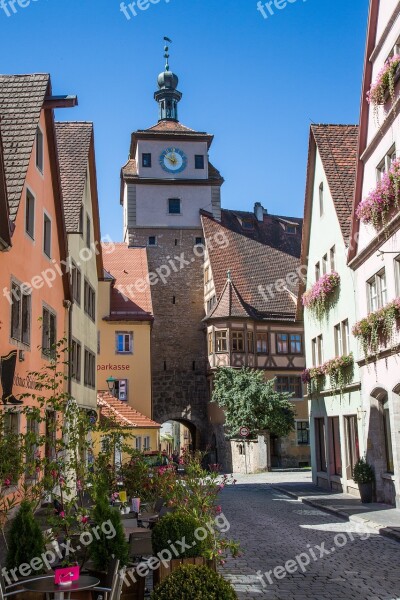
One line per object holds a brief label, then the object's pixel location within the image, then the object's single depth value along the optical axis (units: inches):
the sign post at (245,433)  1401.3
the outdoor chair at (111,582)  230.4
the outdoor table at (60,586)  241.8
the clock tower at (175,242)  1802.4
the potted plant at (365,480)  739.4
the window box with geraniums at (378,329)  647.1
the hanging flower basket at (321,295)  904.5
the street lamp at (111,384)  1229.8
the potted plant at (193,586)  205.6
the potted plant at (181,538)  291.9
